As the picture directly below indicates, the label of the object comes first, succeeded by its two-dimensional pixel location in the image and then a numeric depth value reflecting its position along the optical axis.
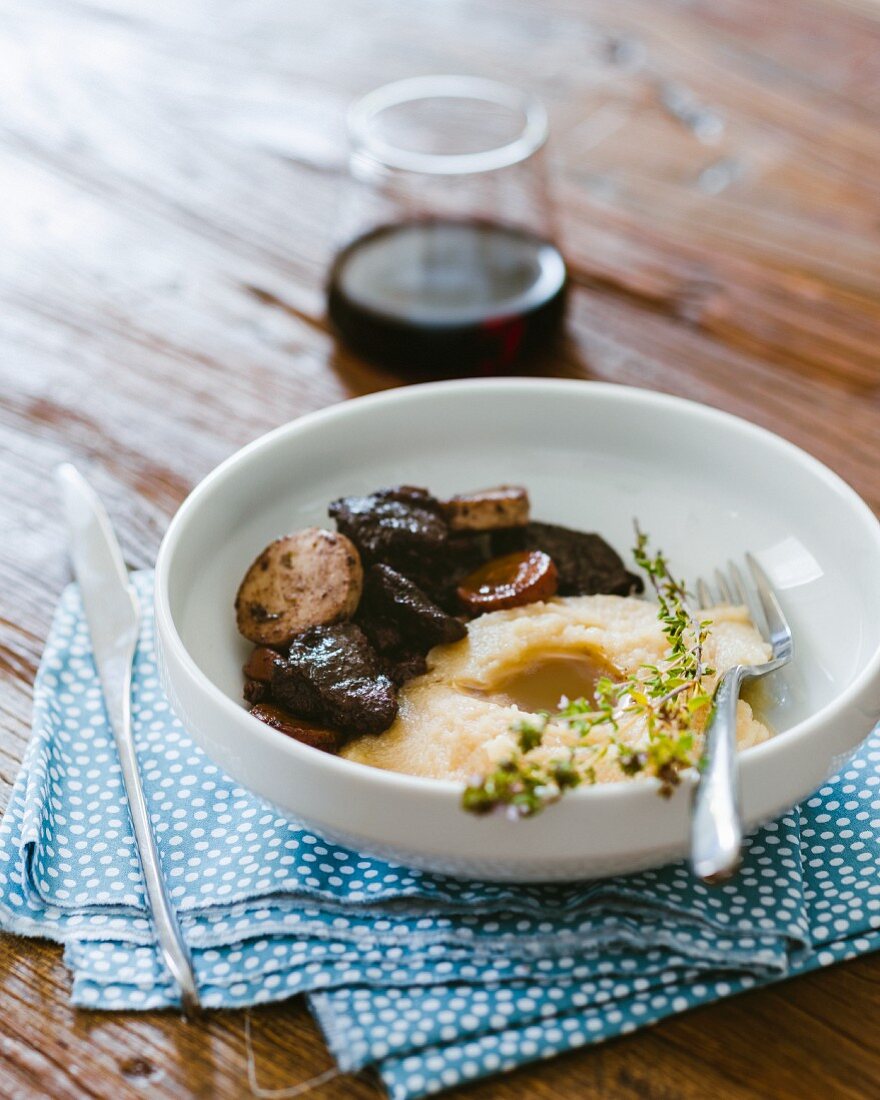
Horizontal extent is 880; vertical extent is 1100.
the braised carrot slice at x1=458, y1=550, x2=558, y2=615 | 0.55
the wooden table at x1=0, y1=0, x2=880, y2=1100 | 0.46
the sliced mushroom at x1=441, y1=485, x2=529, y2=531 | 0.56
